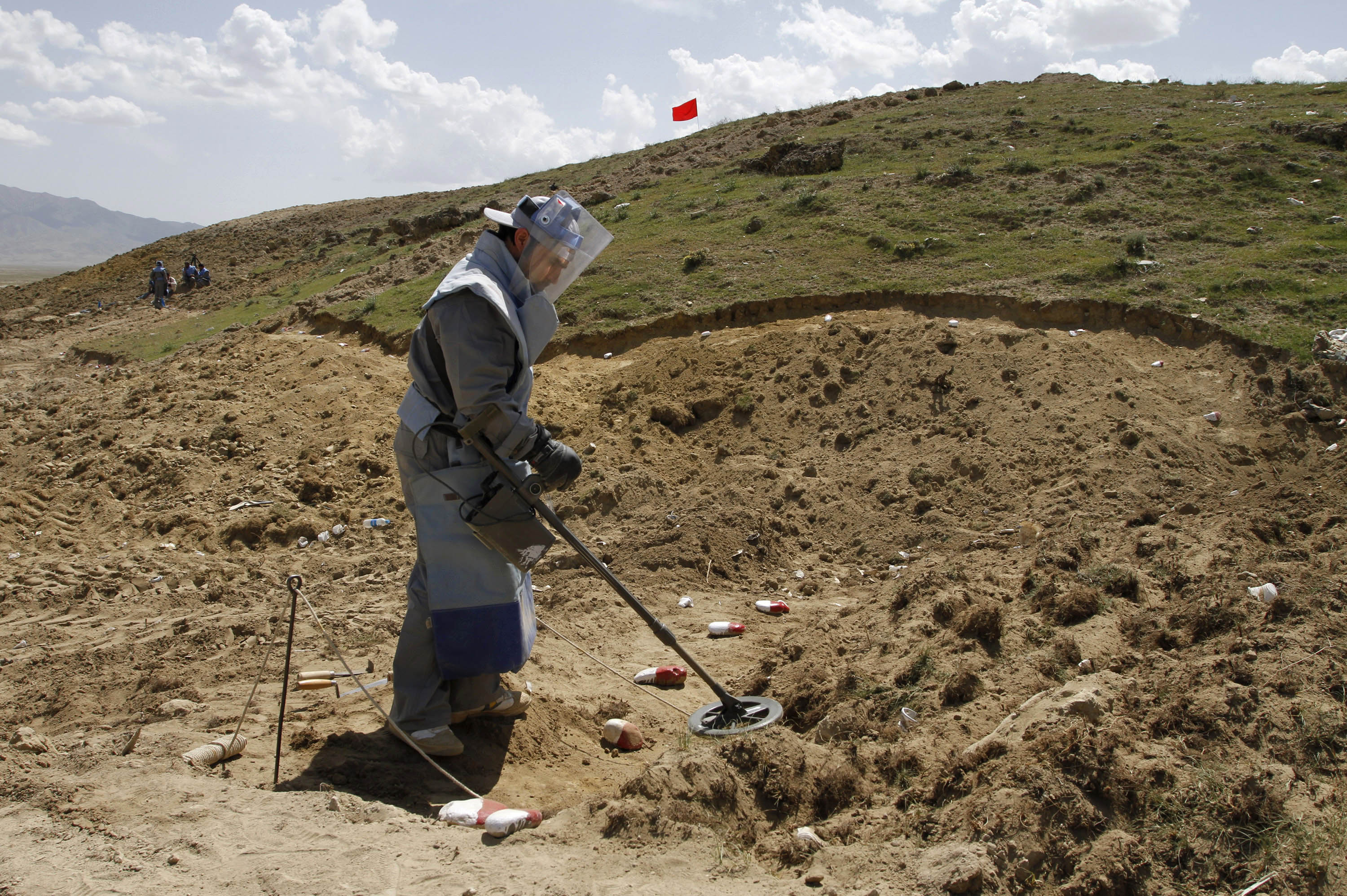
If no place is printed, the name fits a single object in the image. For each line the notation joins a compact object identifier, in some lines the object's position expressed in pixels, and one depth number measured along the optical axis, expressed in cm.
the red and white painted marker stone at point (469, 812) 315
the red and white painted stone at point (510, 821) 296
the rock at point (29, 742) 340
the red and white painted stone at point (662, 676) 490
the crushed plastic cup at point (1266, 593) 400
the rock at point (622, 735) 413
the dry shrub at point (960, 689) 383
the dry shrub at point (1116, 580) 455
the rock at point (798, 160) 1570
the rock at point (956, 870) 246
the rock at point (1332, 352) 686
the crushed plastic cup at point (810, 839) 285
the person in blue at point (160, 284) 2286
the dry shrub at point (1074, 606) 438
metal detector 356
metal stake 338
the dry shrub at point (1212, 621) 386
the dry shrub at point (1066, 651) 397
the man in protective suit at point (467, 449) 354
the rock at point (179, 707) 421
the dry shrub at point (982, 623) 434
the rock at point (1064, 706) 317
